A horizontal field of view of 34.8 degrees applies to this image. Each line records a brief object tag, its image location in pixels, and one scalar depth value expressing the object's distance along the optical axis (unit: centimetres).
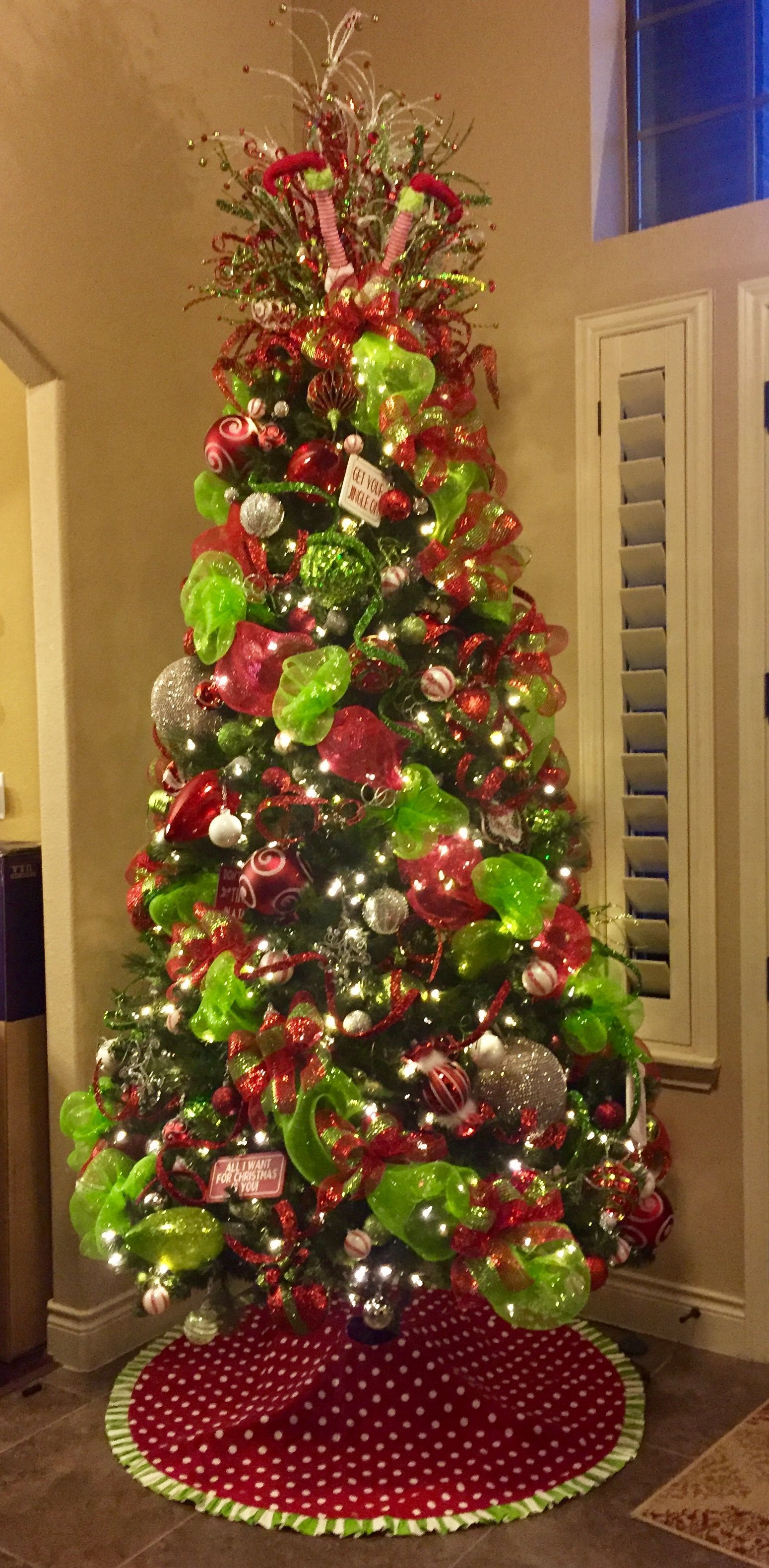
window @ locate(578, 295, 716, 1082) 256
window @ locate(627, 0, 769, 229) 271
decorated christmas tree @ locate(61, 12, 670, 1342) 201
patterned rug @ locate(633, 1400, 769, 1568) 196
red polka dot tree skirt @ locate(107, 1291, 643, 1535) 207
